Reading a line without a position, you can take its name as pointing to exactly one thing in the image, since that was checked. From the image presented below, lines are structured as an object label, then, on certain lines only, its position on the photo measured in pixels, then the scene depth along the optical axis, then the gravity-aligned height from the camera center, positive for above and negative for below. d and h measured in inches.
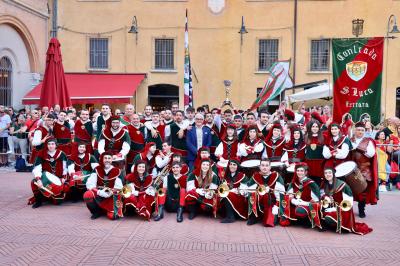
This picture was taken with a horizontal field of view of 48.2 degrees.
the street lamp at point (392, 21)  786.3 +182.4
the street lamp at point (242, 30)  820.4 +163.4
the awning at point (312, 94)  614.9 +35.4
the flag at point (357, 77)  328.8 +32.3
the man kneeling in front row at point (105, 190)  309.6 -51.4
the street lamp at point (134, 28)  819.4 +167.7
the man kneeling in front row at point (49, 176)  339.6 -46.8
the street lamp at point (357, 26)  755.1 +162.8
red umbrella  493.7 +37.8
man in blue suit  368.8 -16.0
